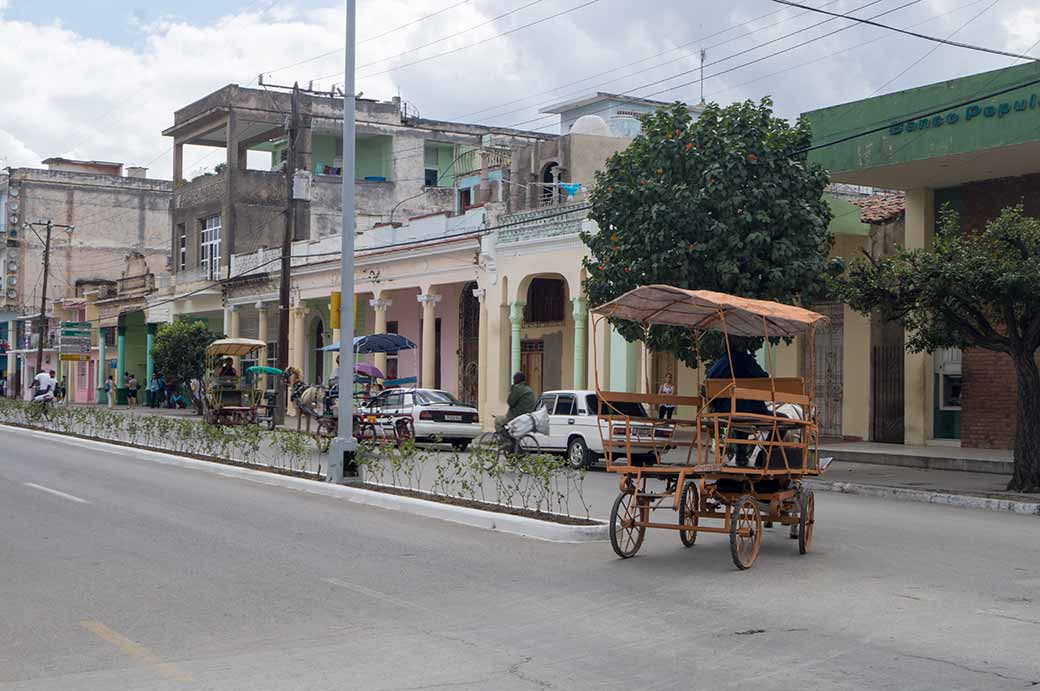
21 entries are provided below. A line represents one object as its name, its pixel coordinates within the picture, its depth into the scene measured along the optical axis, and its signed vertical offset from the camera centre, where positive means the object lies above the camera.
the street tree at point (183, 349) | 47.62 +2.04
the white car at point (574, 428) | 22.89 -0.40
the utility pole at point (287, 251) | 33.44 +4.21
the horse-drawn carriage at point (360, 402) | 25.80 -0.03
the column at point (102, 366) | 62.85 +1.77
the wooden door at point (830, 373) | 28.62 +0.89
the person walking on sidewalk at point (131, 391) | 57.75 +0.43
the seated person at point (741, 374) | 11.65 +0.36
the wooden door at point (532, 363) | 37.36 +1.33
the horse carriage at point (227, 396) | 32.59 +0.15
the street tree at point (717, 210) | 21.45 +3.58
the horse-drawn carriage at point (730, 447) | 10.73 -0.36
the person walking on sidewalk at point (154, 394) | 57.16 +0.31
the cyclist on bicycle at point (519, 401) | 21.39 +0.08
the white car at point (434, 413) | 27.42 -0.19
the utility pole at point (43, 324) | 54.44 +3.54
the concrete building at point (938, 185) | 21.42 +4.64
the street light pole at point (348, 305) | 17.50 +1.46
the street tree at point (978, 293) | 16.61 +1.69
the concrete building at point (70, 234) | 71.38 +10.13
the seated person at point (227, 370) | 34.28 +0.89
